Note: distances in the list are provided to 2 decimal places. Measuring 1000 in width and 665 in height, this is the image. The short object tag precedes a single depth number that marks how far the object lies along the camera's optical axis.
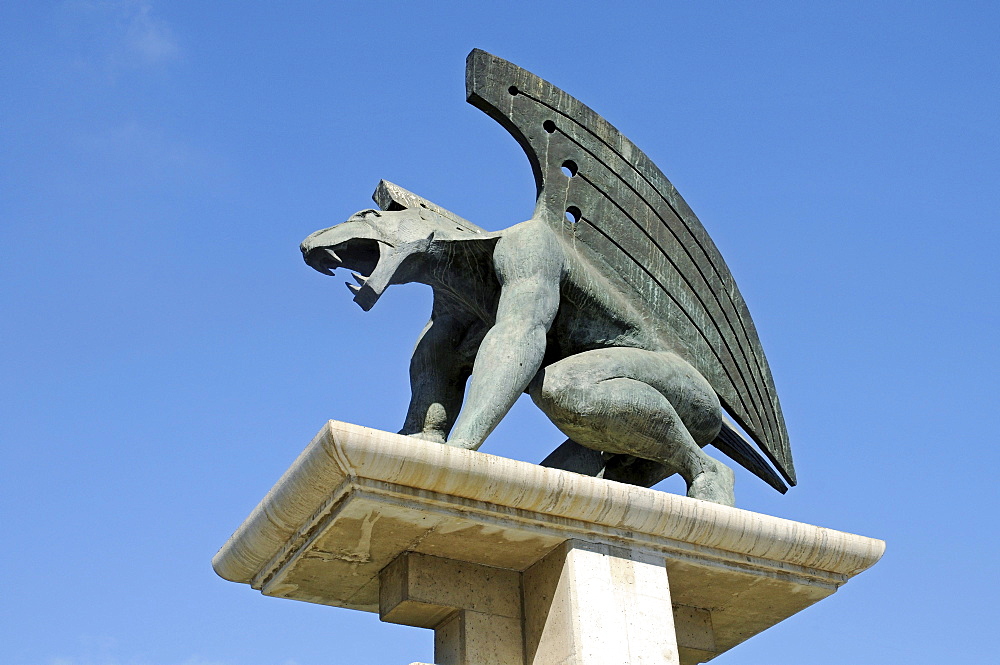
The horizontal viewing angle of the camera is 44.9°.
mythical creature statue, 6.29
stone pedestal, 5.31
